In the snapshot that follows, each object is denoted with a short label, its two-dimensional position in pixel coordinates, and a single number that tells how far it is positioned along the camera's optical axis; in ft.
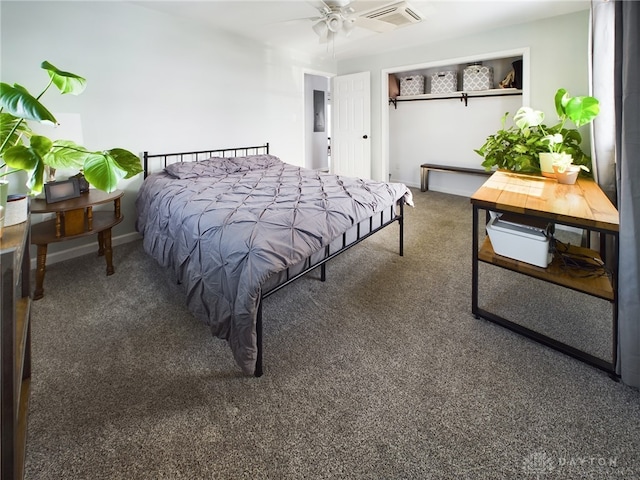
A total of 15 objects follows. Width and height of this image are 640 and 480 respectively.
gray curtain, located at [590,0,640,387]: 4.17
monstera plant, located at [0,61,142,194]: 2.93
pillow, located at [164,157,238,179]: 10.66
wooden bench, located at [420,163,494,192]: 16.49
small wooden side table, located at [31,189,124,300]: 8.00
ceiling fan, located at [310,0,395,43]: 9.27
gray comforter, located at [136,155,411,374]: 5.19
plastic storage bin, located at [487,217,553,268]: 5.76
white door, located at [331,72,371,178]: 18.21
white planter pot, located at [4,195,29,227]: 4.85
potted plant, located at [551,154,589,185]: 7.24
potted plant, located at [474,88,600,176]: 7.32
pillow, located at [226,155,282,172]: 12.23
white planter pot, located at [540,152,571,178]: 7.50
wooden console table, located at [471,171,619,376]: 5.08
